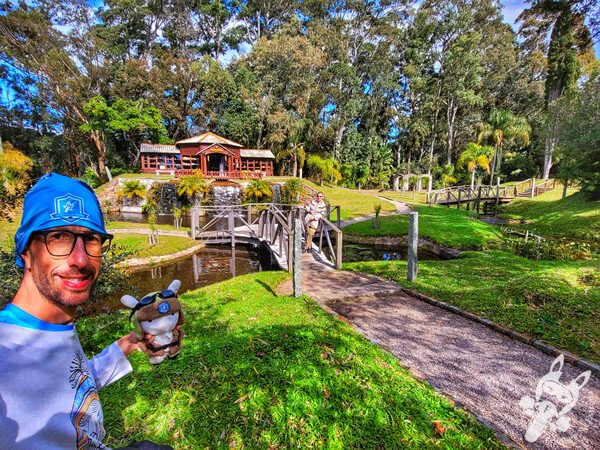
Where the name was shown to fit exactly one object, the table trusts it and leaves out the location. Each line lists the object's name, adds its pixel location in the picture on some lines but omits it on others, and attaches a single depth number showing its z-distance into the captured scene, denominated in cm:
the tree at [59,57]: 2665
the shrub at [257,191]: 2311
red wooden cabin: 2841
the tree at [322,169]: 2884
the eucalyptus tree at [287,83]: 2775
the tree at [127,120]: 2686
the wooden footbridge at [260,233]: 1000
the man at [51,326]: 86
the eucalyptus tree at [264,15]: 3641
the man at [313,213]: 898
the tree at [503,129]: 2662
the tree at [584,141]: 1376
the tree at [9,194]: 492
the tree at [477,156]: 2792
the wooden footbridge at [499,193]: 2344
